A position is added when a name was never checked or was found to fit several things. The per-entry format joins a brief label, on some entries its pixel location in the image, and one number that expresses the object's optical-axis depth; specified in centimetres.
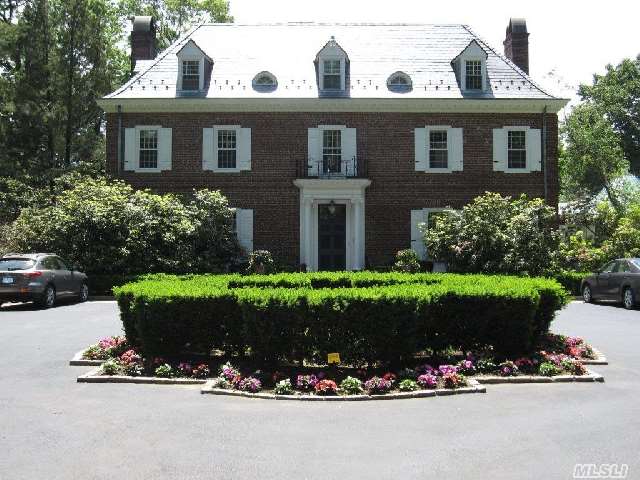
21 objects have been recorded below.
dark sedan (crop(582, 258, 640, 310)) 1769
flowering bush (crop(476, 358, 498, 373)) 859
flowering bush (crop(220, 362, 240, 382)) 799
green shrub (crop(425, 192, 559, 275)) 2122
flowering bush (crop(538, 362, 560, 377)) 843
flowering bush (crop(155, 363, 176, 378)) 844
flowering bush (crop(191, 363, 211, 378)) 843
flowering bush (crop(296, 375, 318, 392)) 764
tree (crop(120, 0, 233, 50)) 4128
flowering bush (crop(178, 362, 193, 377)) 848
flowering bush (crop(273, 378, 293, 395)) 754
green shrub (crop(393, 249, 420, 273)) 2291
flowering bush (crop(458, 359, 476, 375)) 848
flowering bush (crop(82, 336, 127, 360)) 951
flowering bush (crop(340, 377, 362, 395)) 752
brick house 2502
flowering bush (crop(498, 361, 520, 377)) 845
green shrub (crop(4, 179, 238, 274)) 2175
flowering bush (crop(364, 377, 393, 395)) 752
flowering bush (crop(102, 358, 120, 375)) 852
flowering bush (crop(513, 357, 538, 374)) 862
